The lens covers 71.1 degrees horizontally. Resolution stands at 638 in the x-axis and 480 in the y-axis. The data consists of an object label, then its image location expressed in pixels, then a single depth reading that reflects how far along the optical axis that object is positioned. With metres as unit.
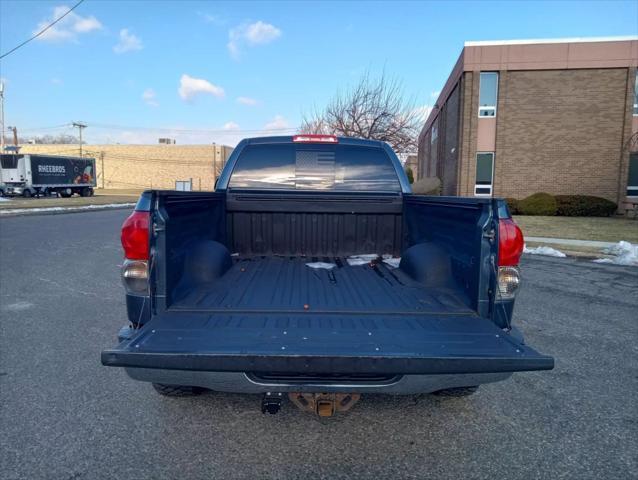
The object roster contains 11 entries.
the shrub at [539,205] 20.27
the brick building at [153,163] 61.66
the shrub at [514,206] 20.72
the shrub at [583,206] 20.39
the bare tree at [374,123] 26.42
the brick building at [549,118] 20.72
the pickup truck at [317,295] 2.19
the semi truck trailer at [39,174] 34.56
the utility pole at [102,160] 63.62
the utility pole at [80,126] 71.91
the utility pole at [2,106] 44.61
